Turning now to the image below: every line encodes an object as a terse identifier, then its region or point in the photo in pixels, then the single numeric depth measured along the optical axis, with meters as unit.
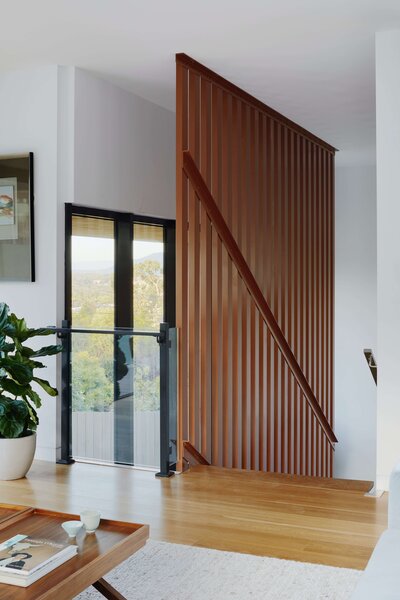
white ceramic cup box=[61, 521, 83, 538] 2.61
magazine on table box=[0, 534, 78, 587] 2.28
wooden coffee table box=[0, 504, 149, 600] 2.23
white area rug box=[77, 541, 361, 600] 2.99
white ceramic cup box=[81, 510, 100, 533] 2.70
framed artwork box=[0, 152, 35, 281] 5.39
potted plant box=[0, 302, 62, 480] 4.62
